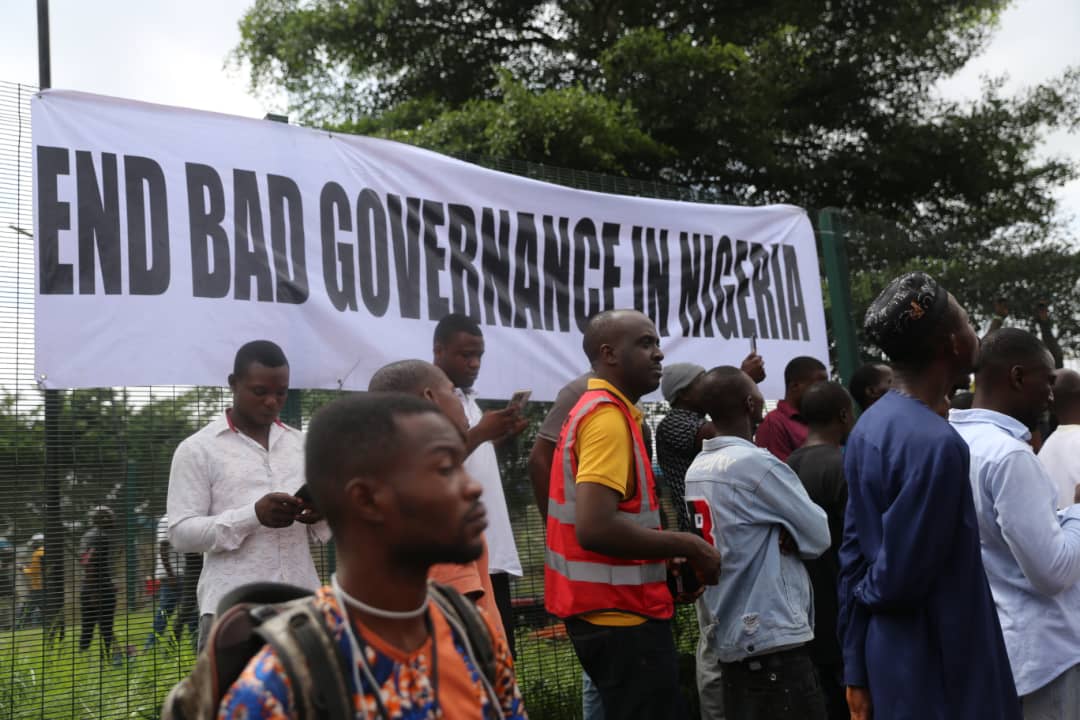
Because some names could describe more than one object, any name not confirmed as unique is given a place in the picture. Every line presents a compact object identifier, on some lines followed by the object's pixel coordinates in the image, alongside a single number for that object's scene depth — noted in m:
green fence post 7.14
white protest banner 4.21
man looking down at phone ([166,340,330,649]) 3.72
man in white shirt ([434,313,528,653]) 4.30
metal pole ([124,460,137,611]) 4.12
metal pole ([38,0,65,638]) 3.97
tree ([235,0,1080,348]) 14.05
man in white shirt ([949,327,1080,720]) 2.96
